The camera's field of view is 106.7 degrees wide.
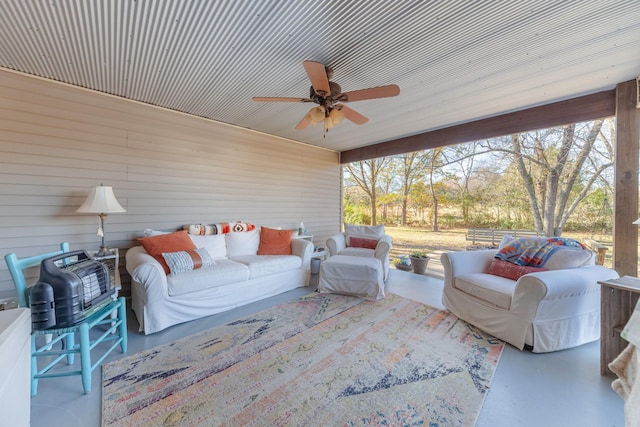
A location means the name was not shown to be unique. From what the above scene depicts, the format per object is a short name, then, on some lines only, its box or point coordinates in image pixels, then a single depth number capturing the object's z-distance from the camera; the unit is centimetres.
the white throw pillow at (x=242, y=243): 342
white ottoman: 296
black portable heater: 145
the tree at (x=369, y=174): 743
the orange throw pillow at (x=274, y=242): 353
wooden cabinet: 165
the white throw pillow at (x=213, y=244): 308
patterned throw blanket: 229
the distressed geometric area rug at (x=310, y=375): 137
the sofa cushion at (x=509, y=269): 232
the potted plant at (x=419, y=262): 421
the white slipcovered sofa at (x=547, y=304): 189
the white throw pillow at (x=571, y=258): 214
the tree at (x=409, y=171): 686
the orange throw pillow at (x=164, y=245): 255
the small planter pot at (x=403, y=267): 448
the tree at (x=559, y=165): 421
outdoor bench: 467
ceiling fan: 189
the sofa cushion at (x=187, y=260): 245
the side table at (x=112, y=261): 215
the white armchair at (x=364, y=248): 335
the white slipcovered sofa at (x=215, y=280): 221
